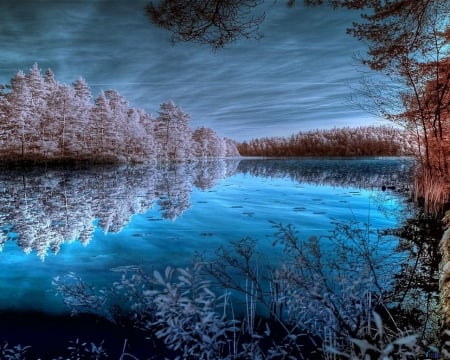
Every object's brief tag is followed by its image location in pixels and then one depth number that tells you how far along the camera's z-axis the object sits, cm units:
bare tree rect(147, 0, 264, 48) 598
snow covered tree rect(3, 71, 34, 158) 3375
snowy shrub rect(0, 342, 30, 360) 327
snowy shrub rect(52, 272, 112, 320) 419
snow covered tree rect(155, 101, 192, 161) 5794
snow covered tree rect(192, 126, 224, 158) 7850
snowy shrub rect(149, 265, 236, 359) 188
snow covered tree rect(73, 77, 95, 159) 3988
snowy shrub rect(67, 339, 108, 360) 332
